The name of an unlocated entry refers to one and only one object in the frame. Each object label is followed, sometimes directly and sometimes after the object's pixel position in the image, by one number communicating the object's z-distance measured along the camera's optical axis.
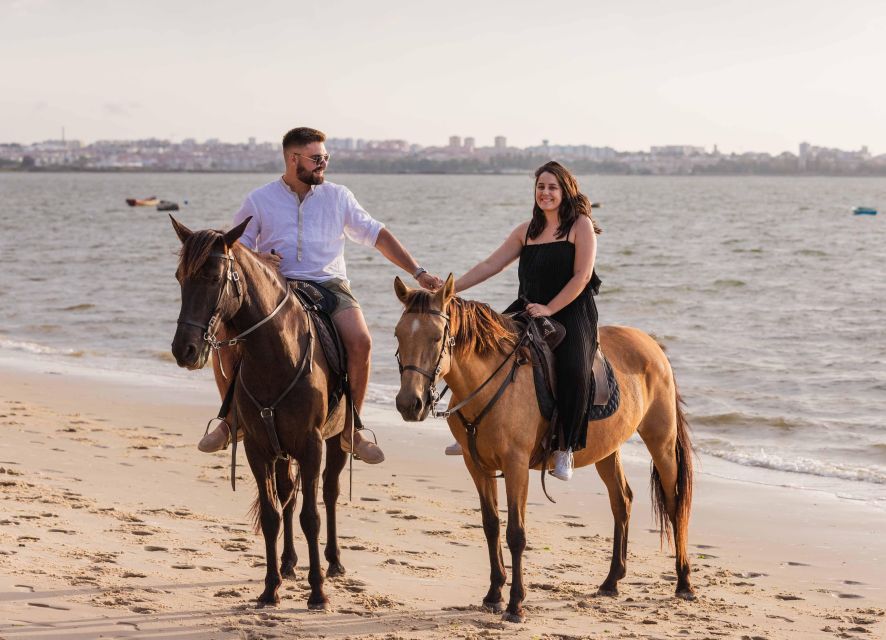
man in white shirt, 7.22
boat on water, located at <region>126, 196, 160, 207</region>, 95.88
